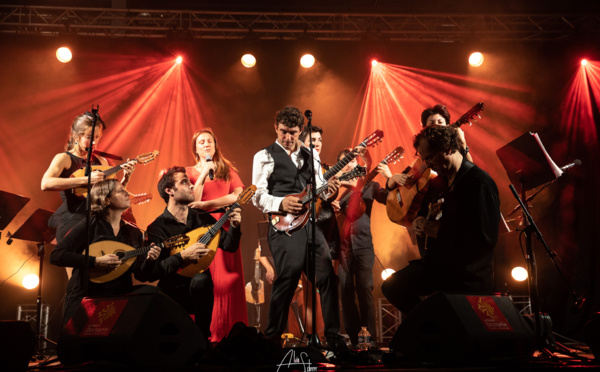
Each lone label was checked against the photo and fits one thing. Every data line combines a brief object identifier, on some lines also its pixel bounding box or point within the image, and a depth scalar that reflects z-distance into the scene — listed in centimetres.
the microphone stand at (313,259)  375
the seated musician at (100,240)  427
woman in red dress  545
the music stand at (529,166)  472
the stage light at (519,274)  768
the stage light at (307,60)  856
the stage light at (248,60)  849
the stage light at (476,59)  857
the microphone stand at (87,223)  398
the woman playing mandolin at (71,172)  556
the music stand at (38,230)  571
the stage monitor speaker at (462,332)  300
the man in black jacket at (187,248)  469
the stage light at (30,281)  752
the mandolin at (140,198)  746
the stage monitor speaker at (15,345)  294
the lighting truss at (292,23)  801
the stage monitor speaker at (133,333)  311
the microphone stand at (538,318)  409
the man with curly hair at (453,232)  348
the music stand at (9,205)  561
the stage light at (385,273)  795
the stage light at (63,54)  817
